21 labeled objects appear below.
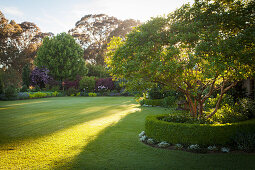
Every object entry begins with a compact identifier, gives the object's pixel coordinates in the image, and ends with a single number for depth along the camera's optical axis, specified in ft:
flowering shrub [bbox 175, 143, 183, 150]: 17.06
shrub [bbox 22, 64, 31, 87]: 99.18
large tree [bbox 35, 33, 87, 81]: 108.78
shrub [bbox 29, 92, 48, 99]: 74.26
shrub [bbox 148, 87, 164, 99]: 51.03
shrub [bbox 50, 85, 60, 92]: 97.74
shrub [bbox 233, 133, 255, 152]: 15.92
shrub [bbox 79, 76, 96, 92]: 94.94
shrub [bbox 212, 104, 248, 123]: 19.95
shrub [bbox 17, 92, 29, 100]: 70.95
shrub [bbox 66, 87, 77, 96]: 93.81
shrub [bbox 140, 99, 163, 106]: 48.49
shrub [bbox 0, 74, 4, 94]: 70.58
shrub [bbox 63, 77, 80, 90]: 99.55
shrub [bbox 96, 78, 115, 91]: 92.43
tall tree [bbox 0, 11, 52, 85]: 121.35
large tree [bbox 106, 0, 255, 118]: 14.61
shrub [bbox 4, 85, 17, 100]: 66.85
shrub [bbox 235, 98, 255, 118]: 21.82
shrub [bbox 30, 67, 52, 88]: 99.50
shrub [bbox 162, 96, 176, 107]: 45.47
